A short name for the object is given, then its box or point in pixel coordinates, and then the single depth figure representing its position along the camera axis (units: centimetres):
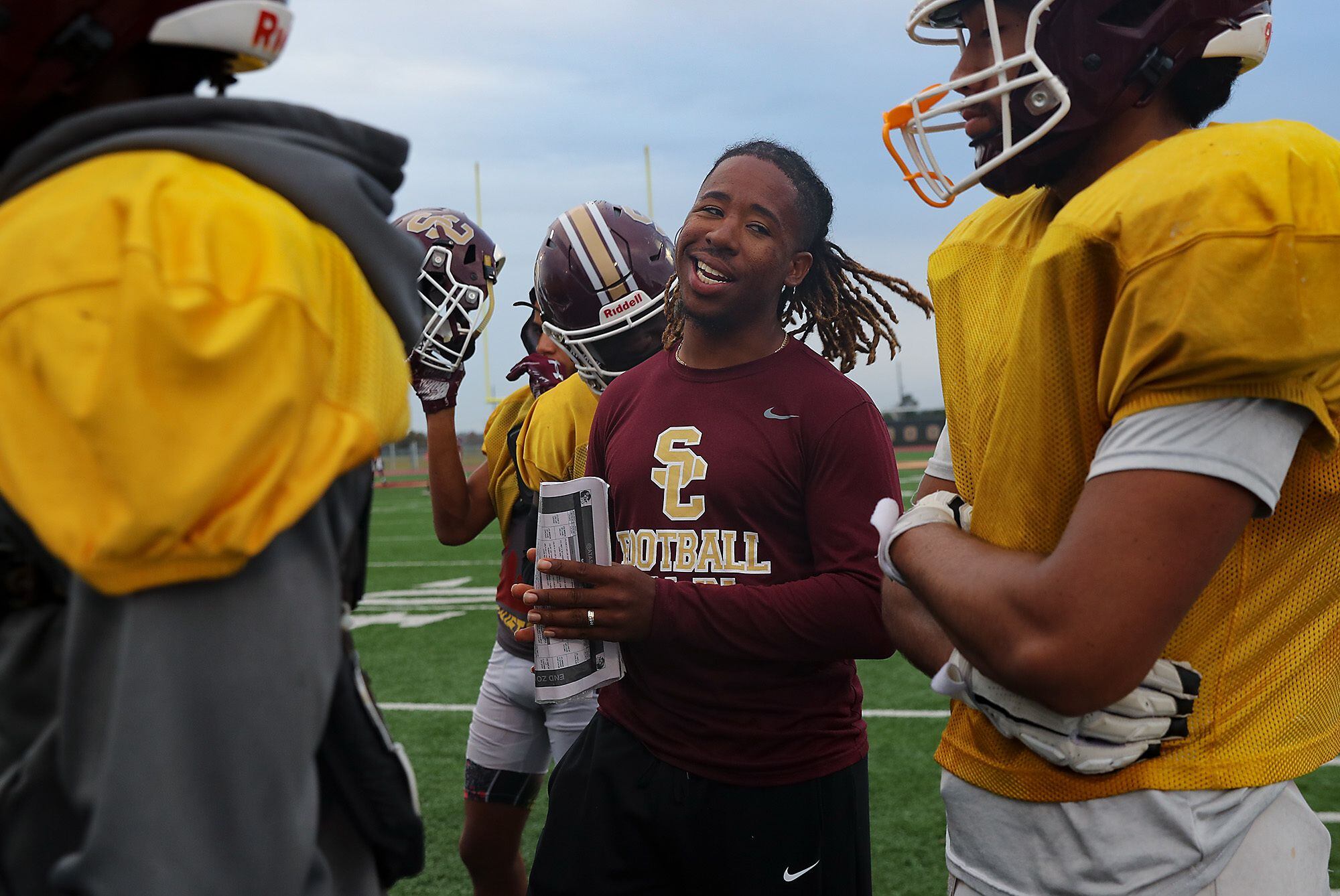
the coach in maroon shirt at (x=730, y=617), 252
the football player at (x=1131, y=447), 129
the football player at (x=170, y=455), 94
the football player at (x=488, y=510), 380
